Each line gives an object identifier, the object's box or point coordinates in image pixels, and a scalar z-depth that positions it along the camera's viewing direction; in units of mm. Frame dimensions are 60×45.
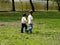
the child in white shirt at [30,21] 18281
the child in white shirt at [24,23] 18578
